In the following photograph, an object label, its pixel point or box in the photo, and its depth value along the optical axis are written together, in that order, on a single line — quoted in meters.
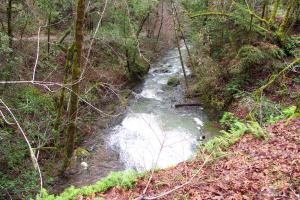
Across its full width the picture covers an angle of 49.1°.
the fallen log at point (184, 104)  17.41
